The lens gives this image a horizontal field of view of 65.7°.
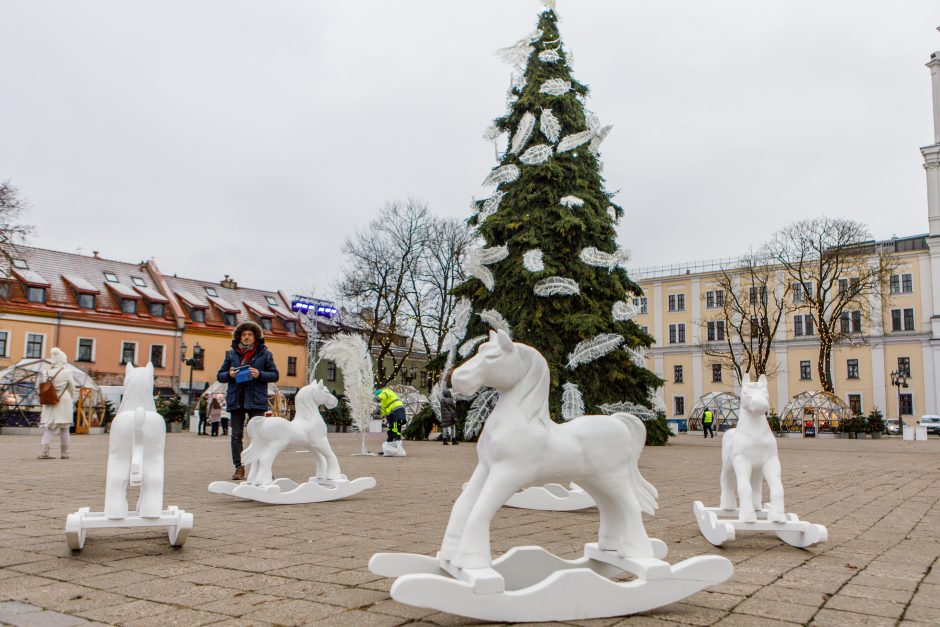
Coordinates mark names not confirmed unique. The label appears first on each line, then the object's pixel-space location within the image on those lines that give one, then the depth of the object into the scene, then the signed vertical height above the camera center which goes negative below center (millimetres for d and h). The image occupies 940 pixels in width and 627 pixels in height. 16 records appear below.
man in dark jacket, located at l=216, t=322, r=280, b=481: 8625 +264
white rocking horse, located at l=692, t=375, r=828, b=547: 5137 -615
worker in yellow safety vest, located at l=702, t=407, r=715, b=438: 35250 -868
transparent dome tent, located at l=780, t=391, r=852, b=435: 39594 -545
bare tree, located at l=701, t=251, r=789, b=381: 45906 +6771
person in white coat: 13336 -213
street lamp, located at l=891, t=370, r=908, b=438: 43344 +1504
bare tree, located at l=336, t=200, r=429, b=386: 36000 +6147
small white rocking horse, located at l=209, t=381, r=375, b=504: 7168 -607
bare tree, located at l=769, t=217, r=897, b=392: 41062 +8577
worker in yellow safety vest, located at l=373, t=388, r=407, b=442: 16328 -272
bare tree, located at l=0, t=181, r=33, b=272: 27297 +6885
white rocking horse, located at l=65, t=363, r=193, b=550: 4672 -516
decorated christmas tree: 18234 +3786
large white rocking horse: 3129 -639
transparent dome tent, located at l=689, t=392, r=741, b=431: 49156 -599
